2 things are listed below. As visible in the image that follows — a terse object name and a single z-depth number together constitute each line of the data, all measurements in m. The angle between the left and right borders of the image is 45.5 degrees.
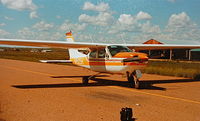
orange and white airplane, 10.32
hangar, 46.30
